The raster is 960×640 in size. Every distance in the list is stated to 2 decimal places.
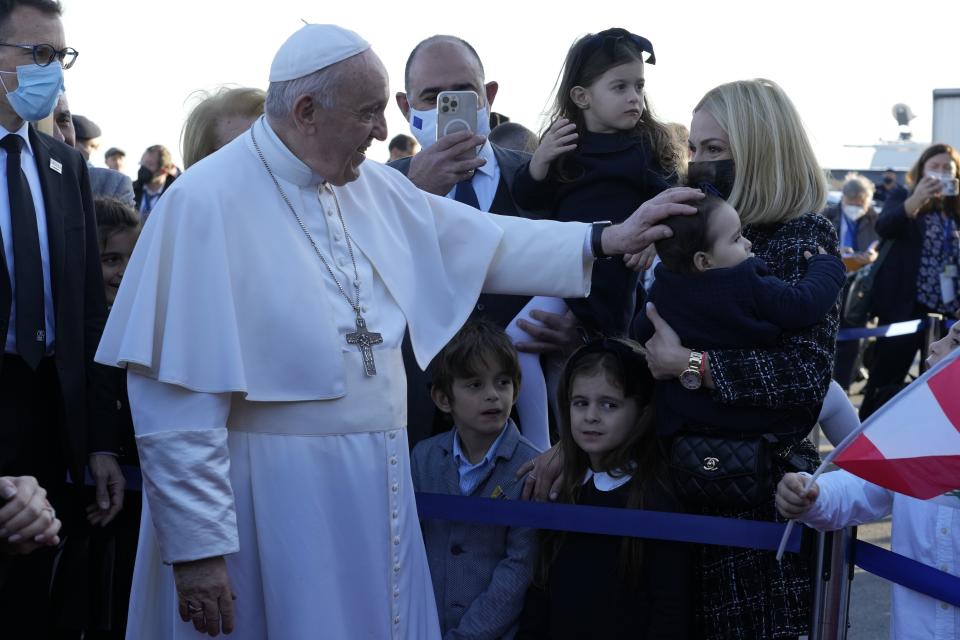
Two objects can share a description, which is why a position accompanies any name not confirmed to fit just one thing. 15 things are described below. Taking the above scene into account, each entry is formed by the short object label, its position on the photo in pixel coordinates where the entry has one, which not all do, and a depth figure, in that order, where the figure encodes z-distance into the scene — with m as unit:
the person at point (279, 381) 2.88
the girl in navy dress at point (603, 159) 4.20
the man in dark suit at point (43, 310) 3.47
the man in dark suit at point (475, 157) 4.43
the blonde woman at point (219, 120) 4.43
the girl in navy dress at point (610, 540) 3.41
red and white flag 2.73
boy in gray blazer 3.70
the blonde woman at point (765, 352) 3.19
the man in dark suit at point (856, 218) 13.35
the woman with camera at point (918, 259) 9.04
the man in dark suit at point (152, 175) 10.17
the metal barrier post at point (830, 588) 3.28
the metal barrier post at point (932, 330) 8.88
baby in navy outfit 3.14
